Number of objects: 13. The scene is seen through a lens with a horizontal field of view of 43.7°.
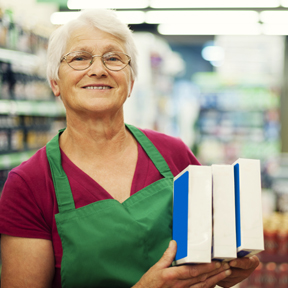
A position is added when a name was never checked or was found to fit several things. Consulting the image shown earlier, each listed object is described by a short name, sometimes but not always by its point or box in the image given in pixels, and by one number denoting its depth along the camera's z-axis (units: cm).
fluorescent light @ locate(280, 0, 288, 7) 442
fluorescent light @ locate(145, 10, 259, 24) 471
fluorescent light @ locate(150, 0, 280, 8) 442
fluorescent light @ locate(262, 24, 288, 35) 507
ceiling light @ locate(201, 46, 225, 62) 786
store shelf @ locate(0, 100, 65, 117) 325
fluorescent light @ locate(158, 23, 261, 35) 505
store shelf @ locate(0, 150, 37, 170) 312
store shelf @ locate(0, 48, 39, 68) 322
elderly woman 125
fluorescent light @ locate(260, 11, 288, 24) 465
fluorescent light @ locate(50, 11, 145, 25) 485
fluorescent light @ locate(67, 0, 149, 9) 441
